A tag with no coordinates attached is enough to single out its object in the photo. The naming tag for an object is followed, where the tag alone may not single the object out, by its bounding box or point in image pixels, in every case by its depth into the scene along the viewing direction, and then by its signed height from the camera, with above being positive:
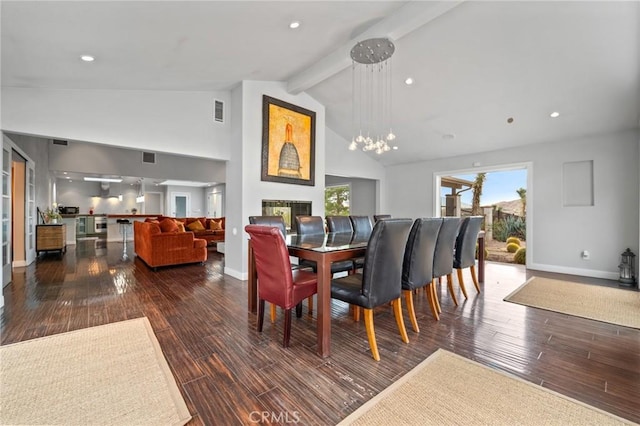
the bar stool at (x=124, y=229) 6.45 -0.65
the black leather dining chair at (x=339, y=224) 4.20 -0.18
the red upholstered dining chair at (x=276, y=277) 2.16 -0.56
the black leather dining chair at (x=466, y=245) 3.46 -0.43
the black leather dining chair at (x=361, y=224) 4.33 -0.20
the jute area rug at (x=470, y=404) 1.44 -1.10
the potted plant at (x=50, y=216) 6.55 -0.08
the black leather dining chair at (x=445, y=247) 2.93 -0.39
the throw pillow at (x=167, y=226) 5.26 -0.26
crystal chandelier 3.48 +2.14
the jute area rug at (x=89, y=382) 1.46 -1.09
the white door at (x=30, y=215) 5.04 -0.04
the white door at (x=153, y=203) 11.56 +0.43
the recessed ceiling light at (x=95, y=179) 9.27 +1.23
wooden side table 6.13 -0.57
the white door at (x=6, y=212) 3.44 +0.01
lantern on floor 4.21 -0.90
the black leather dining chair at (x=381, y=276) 2.07 -0.51
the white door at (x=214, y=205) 11.53 +0.35
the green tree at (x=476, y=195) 7.37 +0.48
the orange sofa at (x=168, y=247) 4.92 -0.66
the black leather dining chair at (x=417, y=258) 2.47 -0.42
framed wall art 4.89 +1.36
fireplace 4.98 +0.07
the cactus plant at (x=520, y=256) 5.99 -0.99
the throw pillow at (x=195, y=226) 8.39 -0.42
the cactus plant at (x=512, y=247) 6.62 -0.86
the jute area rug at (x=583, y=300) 2.94 -1.12
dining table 2.10 -0.40
